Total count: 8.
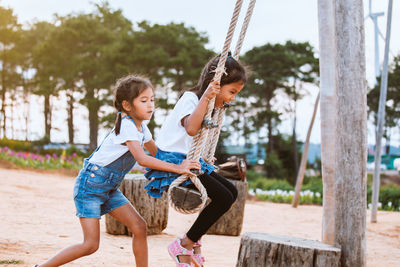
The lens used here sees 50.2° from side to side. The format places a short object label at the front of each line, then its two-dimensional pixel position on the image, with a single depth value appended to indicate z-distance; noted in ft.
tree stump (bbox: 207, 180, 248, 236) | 17.60
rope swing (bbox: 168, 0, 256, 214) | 8.39
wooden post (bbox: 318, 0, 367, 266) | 9.03
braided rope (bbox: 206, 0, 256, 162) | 9.27
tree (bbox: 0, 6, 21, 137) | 83.92
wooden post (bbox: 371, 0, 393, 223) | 24.50
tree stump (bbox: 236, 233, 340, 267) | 8.25
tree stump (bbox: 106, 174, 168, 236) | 15.43
